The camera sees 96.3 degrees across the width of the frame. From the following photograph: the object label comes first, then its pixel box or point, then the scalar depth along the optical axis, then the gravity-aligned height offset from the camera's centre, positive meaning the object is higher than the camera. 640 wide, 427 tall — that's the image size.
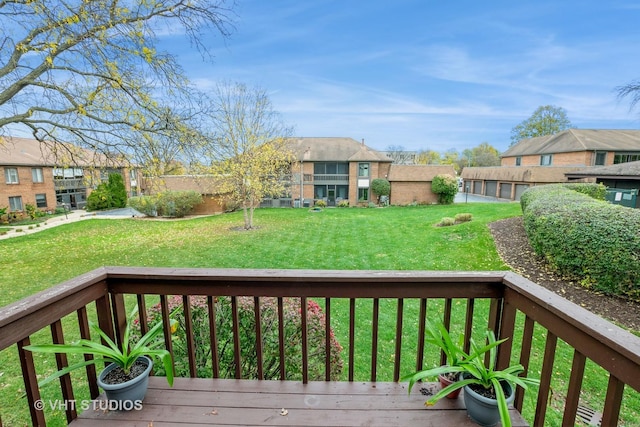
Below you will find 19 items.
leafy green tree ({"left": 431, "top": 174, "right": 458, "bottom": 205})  23.70 -1.81
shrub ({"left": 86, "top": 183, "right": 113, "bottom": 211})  25.56 -3.15
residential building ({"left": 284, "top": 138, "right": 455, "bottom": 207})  25.06 -0.96
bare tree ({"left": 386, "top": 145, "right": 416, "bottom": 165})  45.52 +1.43
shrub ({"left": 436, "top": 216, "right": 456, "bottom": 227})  13.21 -2.62
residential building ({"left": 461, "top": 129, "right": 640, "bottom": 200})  24.83 +0.77
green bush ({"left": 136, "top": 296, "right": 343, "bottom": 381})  2.51 -1.56
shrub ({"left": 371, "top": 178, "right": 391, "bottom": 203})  24.83 -1.86
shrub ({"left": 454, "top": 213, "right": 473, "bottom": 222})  13.68 -2.48
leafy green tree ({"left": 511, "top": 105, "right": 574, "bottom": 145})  36.50 +5.46
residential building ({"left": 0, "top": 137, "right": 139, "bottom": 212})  19.92 -1.36
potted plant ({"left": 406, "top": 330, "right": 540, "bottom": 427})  1.49 -1.18
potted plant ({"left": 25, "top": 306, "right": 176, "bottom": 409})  1.60 -1.21
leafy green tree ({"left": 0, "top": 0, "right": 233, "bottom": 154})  5.33 +1.97
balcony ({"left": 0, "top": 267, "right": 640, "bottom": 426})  1.46 -0.97
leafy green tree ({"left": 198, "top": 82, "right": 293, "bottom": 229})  13.64 +1.07
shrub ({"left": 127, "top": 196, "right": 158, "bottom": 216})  19.69 -2.85
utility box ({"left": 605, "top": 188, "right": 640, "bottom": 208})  12.66 -1.40
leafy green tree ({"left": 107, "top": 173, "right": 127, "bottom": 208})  27.42 -2.50
